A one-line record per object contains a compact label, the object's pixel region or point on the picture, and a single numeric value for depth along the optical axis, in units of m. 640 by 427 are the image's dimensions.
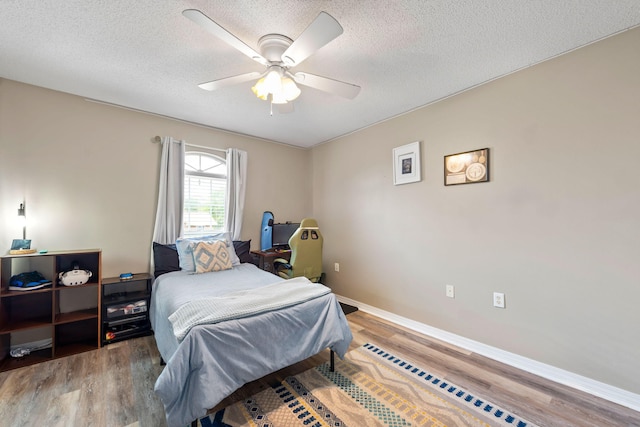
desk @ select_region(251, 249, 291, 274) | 3.58
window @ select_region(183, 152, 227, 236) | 3.44
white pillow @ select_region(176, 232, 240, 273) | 2.85
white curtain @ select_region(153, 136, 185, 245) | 3.08
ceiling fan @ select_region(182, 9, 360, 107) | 1.44
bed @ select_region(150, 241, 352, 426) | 1.40
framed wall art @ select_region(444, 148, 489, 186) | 2.42
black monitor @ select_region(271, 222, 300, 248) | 3.94
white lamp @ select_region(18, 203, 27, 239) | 2.40
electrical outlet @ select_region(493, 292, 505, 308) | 2.31
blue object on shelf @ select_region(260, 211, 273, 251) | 3.90
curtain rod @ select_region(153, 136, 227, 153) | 3.15
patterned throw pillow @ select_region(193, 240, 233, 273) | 2.85
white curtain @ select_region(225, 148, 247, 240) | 3.65
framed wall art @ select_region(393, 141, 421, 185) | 2.95
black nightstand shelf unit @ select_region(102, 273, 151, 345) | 2.56
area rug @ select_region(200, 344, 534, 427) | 1.59
